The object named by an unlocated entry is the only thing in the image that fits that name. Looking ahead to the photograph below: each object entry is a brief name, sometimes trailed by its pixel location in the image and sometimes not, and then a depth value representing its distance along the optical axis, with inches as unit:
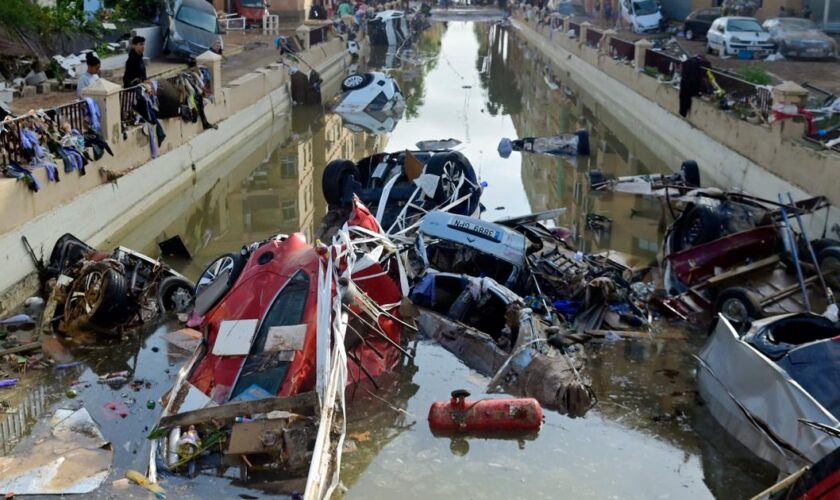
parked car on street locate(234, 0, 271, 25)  2063.2
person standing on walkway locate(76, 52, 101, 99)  695.2
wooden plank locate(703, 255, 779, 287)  535.8
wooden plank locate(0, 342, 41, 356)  450.6
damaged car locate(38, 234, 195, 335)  483.5
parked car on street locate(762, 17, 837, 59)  1339.8
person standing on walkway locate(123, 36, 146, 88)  767.1
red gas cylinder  398.9
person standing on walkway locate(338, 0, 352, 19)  2596.5
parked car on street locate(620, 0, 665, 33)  1925.4
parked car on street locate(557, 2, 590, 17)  2721.5
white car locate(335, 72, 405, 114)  1402.6
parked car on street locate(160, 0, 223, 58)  1322.6
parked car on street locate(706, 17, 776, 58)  1376.7
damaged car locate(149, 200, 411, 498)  344.2
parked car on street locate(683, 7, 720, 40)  1720.0
